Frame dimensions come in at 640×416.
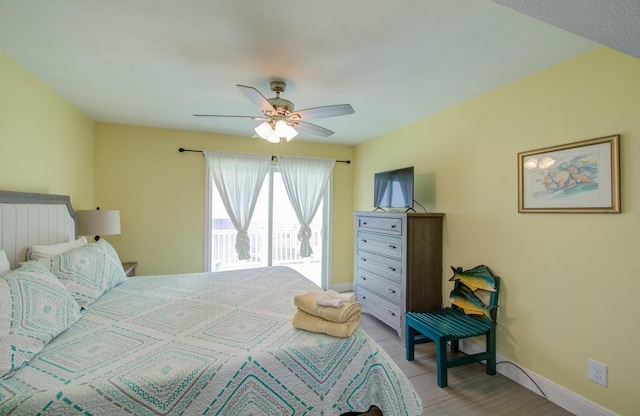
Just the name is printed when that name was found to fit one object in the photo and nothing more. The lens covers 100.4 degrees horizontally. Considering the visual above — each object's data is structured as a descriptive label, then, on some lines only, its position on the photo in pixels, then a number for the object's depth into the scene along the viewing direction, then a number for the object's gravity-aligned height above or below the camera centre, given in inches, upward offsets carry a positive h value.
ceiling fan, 81.0 +30.7
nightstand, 120.4 -27.3
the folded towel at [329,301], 59.8 -20.8
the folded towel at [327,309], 58.6 -22.4
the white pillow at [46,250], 75.0 -12.5
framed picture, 66.8 +9.8
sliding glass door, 157.9 -16.3
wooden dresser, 109.0 -23.2
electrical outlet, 67.6 -41.2
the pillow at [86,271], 70.3 -17.9
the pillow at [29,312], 44.8 -20.8
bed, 41.8 -27.5
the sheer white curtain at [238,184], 149.4 +14.9
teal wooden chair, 83.3 -38.6
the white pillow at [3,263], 61.4 -13.0
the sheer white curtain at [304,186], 164.1 +15.4
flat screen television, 119.4 +10.8
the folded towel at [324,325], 57.6 -25.6
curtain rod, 144.6 +32.5
